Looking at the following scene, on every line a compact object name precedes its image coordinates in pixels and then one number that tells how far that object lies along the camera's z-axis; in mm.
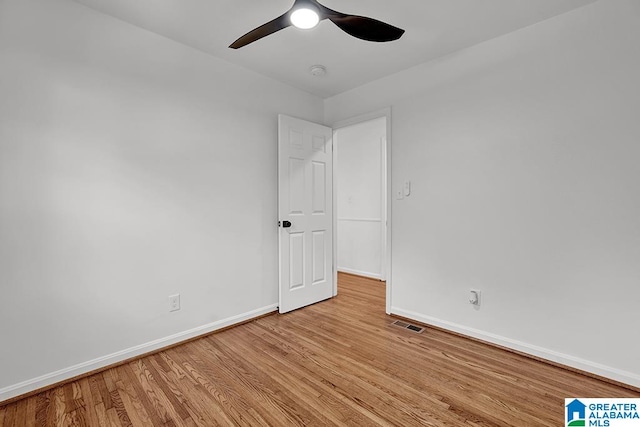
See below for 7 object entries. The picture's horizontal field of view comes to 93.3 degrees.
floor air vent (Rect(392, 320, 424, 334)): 2715
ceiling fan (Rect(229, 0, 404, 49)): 1540
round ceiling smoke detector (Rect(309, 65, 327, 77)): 2844
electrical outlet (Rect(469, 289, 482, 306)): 2506
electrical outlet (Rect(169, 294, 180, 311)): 2438
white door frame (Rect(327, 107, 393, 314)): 3043
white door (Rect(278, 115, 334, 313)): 3119
